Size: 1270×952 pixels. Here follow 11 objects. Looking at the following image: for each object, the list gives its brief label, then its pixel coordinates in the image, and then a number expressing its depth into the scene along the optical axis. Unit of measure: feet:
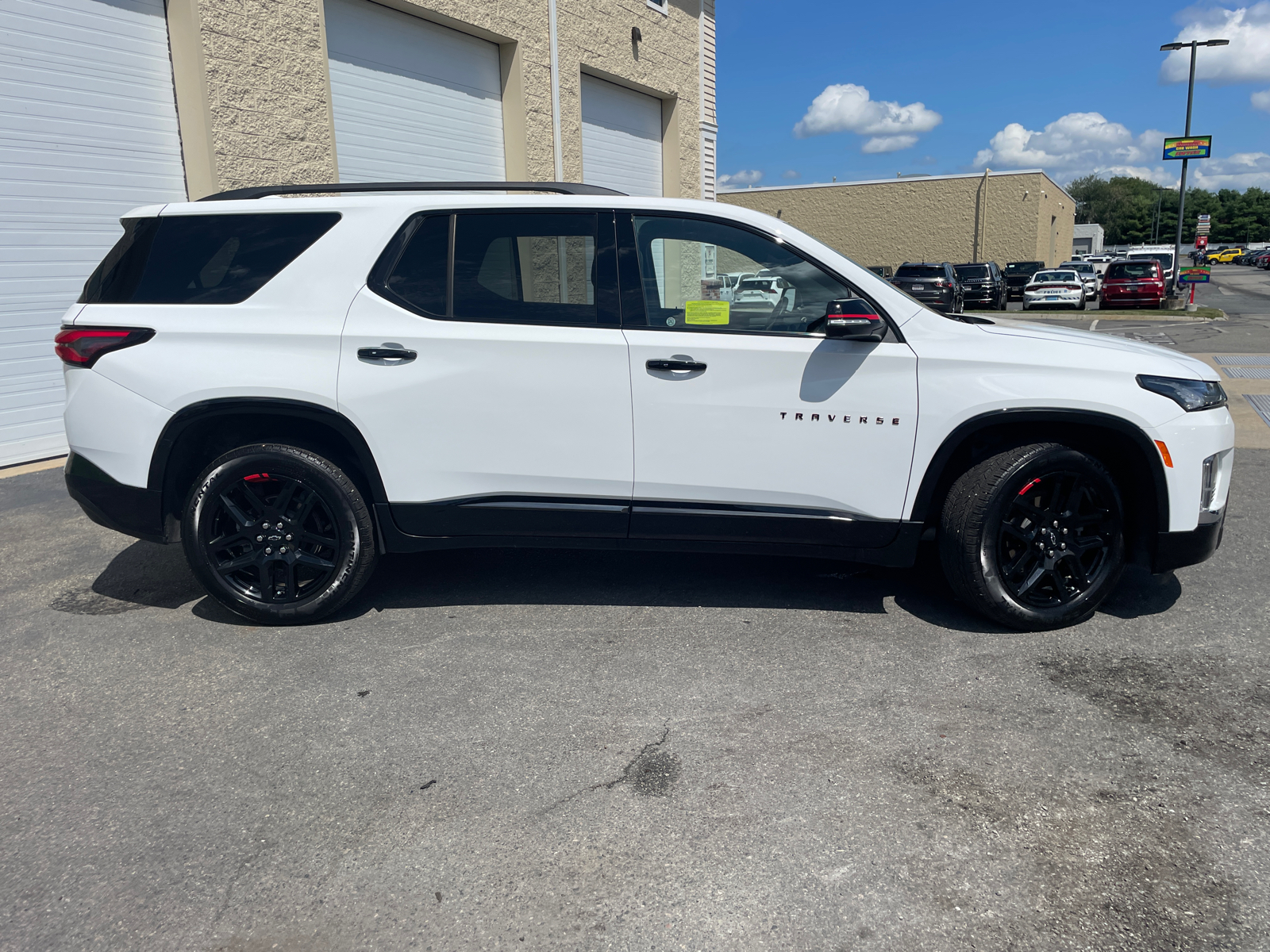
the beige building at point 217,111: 25.59
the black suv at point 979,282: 107.96
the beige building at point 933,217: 155.53
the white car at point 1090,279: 125.90
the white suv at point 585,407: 12.67
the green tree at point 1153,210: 444.14
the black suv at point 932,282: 86.07
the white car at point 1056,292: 101.50
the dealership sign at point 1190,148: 95.25
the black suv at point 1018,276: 127.85
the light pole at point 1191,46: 94.63
